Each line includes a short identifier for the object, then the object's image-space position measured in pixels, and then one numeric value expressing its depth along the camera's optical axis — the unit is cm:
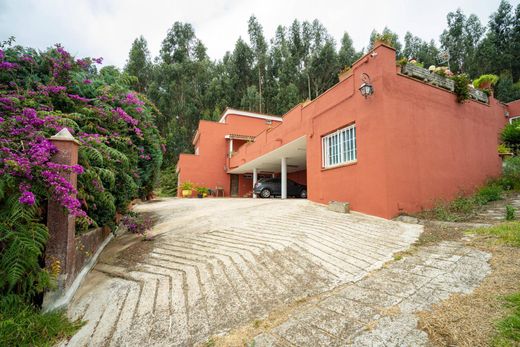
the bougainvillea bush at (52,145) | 255
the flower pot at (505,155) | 972
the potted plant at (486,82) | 931
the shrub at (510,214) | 505
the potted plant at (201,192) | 1941
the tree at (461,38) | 3684
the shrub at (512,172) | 841
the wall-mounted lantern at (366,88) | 660
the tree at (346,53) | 3481
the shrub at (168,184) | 2443
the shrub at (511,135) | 929
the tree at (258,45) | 3556
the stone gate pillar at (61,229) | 299
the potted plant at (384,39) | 674
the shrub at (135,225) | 504
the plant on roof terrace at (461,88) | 784
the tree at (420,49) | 3678
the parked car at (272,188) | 1638
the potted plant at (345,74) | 786
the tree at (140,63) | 3447
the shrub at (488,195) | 709
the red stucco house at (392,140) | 631
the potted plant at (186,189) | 1939
